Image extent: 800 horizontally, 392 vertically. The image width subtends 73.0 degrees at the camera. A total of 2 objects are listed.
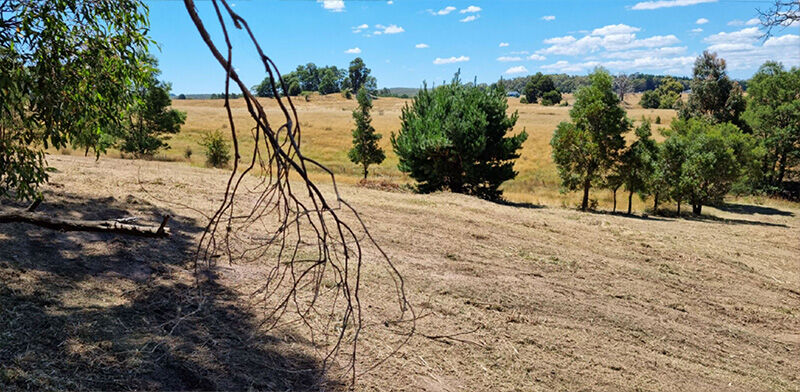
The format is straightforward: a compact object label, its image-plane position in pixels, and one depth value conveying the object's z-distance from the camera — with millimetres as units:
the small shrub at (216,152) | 27281
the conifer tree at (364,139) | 32719
